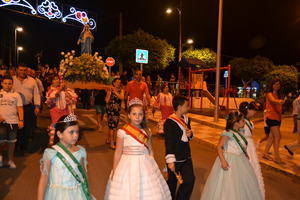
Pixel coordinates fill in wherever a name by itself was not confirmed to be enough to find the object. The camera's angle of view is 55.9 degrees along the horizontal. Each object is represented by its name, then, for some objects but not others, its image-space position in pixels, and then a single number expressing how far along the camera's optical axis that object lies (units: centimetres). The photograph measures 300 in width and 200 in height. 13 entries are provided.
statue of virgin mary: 1155
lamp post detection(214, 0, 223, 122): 1260
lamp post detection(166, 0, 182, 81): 2463
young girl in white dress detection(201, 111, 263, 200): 378
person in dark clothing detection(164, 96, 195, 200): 374
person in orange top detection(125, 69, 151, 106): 873
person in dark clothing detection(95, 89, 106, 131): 983
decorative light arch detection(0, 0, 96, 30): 1904
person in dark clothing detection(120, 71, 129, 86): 1782
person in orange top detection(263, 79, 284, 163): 670
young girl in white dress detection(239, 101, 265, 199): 409
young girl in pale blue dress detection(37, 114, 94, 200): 279
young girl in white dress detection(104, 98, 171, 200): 323
